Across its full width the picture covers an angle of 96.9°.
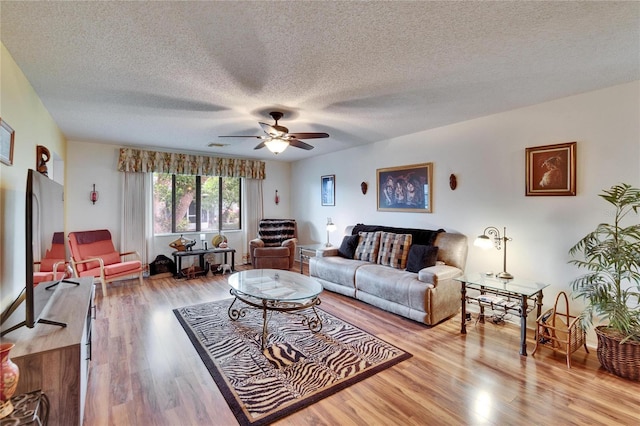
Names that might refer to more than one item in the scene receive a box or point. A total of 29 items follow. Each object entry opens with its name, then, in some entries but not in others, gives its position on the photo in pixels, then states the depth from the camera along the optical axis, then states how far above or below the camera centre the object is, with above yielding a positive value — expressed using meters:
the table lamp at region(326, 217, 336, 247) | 5.29 -0.27
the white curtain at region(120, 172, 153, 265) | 5.05 -0.03
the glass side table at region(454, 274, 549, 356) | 2.61 -0.79
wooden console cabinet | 1.42 -0.79
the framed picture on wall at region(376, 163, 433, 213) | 4.11 +0.38
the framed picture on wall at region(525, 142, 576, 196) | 2.80 +0.45
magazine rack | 2.46 -1.09
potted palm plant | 2.19 -0.62
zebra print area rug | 1.99 -1.29
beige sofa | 3.16 -0.86
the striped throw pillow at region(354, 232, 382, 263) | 4.21 -0.52
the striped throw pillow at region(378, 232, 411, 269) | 3.84 -0.52
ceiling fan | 3.12 +0.87
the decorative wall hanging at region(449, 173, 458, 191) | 3.76 +0.42
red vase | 1.23 -0.75
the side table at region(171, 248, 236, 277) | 5.16 -0.77
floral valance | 5.05 +0.95
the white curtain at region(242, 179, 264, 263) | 6.36 +0.08
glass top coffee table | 2.82 -0.84
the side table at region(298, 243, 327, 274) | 5.17 -0.68
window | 5.54 +0.19
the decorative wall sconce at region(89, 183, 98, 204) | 4.82 +0.29
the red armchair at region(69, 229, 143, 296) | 4.12 -0.70
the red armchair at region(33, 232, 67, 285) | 2.44 -0.46
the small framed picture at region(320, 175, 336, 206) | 5.73 +0.48
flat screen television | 1.62 -0.27
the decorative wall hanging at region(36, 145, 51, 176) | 2.66 +0.52
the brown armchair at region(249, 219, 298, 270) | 5.51 -0.65
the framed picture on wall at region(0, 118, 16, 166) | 1.78 +0.46
